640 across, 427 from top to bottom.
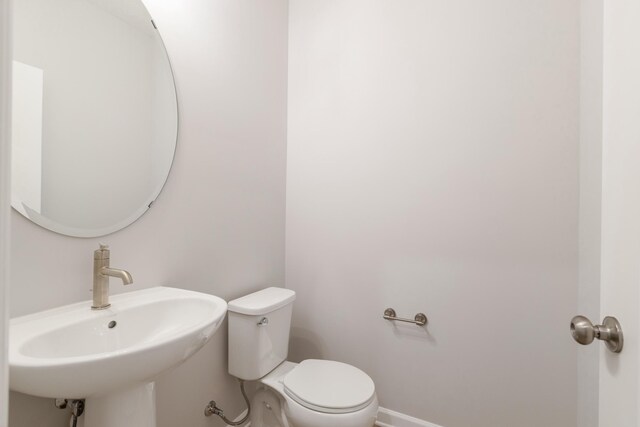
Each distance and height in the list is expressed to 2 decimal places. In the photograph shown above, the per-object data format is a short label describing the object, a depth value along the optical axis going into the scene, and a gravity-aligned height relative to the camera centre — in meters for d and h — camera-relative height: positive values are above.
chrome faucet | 0.86 -0.20
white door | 0.46 +0.02
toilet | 1.14 -0.75
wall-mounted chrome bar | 1.50 -0.55
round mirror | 0.80 +0.31
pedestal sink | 0.57 -0.33
